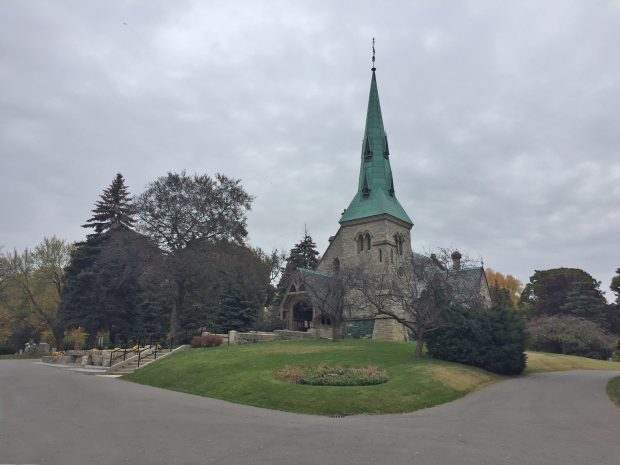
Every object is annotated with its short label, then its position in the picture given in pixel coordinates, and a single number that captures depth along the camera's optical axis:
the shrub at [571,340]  41.84
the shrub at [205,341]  30.81
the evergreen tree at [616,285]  24.84
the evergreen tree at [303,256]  68.64
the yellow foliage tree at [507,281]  89.75
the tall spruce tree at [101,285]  44.75
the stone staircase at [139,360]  26.31
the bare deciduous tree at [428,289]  25.14
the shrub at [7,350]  54.67
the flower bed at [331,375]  17.44
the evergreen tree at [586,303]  57.03
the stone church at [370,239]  45.19
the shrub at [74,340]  42.94
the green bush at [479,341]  24.23
